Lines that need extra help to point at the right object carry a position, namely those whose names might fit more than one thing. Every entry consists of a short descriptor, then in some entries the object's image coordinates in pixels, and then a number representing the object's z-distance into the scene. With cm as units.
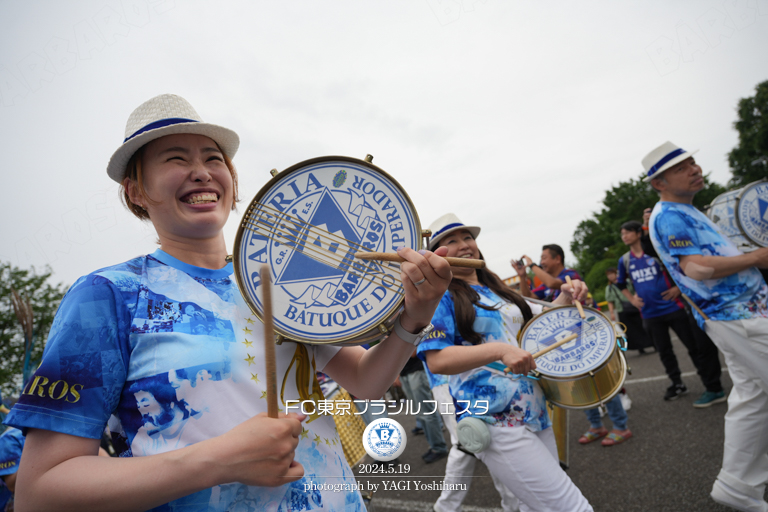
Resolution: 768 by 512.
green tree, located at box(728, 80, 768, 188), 2630
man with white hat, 267
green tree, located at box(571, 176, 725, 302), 3381
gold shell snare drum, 252
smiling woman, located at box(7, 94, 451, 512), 98
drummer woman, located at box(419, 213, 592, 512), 218
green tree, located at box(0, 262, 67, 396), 1797
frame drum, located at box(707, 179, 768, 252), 332
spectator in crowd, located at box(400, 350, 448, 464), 514
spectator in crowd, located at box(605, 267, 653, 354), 819
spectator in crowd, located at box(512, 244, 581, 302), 557
